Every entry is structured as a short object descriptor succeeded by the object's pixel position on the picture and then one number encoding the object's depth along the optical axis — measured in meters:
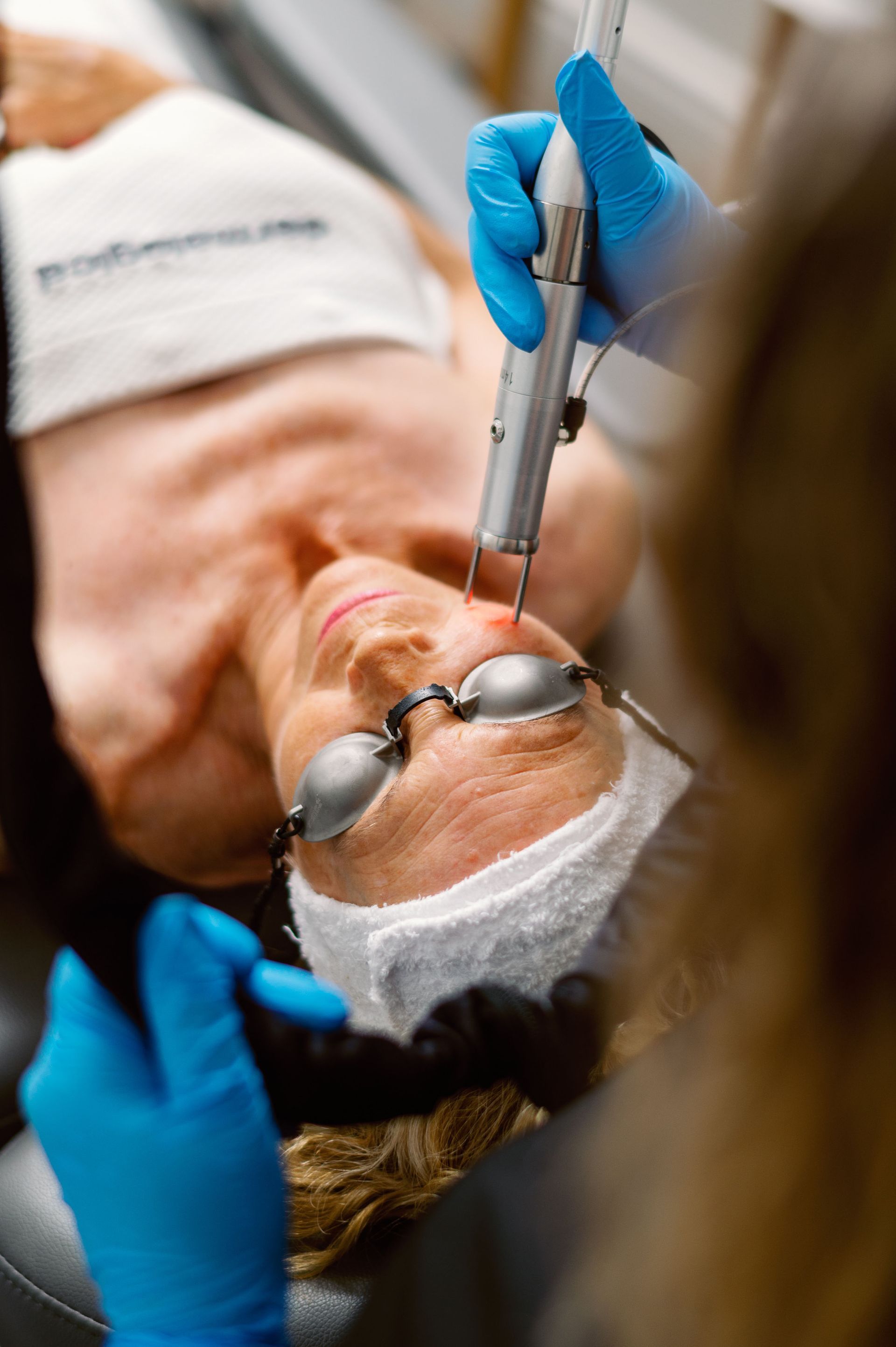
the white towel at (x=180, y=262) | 1.42
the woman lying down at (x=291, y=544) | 0.97
